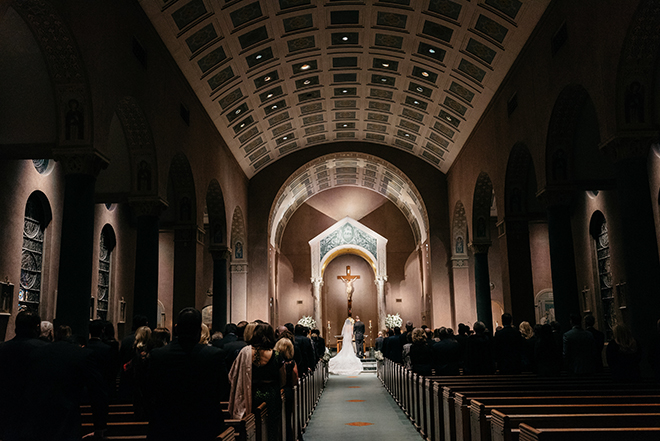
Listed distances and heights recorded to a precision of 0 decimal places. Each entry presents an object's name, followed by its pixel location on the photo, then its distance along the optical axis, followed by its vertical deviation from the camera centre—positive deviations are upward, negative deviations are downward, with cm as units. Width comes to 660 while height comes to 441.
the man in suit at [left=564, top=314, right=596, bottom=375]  906 -49
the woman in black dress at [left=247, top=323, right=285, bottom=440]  626 -50
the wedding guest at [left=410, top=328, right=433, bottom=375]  1109 -65
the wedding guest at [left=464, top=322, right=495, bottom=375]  1023 -59
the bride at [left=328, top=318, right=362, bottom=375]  2381 -157
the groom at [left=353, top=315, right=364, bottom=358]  2598 -51
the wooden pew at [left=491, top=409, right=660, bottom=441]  414 -74
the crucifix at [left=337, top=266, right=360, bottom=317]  3400 +243
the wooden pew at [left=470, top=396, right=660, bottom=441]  463 -74
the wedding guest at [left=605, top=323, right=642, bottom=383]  796 -52
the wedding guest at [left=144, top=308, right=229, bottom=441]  386 -41
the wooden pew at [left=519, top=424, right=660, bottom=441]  354 -72
